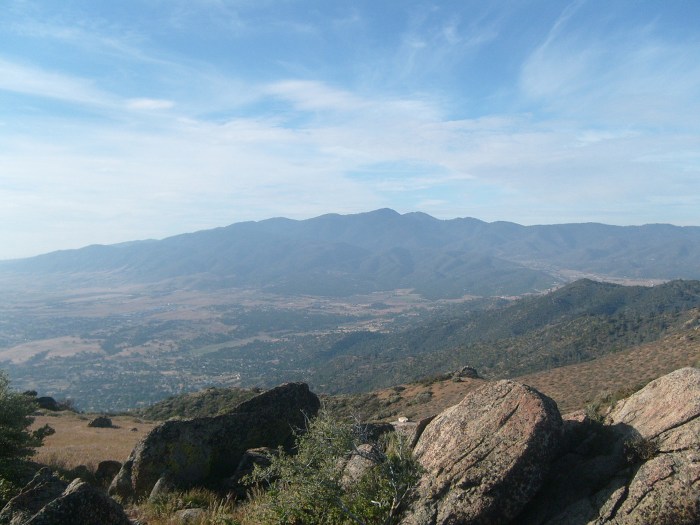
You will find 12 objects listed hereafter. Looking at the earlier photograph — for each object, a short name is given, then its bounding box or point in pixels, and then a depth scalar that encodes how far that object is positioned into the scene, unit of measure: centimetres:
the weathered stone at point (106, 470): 1179
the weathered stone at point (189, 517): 739
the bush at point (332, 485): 646
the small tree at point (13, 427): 1021
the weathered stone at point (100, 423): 2835
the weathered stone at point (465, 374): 3868
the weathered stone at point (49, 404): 3689
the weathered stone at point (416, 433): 814
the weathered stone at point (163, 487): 910
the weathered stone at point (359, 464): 700
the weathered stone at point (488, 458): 618
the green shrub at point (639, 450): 651
